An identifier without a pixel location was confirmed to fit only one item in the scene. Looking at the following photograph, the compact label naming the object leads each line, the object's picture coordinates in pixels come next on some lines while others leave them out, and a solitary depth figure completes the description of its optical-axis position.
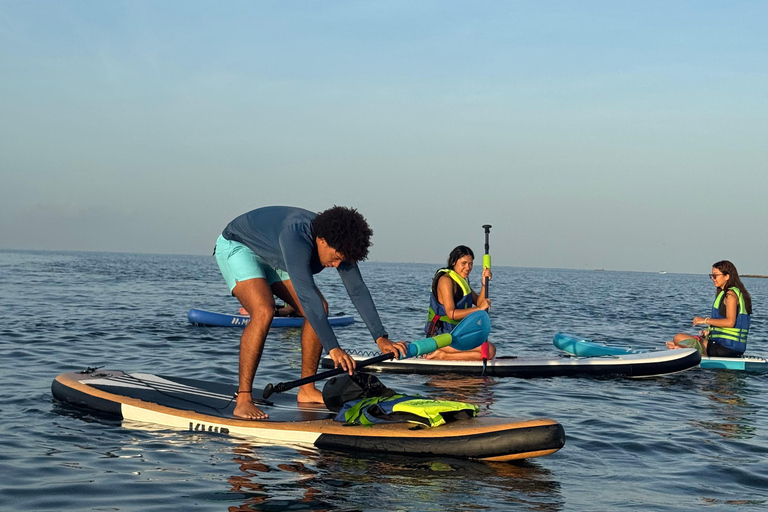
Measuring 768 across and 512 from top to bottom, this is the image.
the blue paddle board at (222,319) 16.20
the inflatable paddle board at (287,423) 5.27
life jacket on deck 5.54
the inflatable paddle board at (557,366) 9.92
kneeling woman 9.46
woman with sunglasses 11.00
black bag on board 6.02
